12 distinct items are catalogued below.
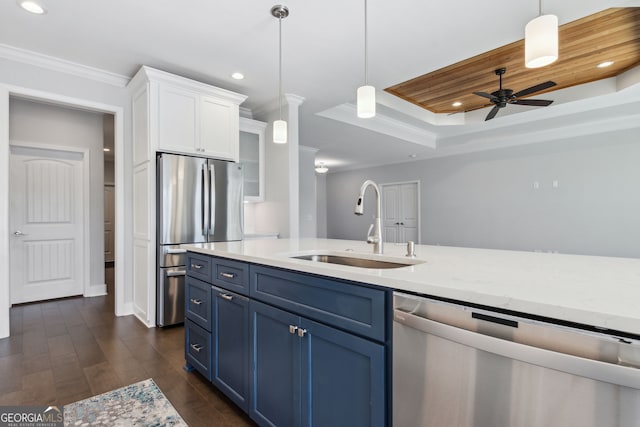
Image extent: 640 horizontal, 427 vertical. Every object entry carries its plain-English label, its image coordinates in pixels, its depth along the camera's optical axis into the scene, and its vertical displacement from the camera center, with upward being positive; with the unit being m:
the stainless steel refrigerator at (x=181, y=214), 3.15 +0.00
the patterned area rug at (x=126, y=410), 1.69 -1.09
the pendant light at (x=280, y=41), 2.38 +1.51
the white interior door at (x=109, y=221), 7.56 -0.15
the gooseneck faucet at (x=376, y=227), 1.79 -0.08
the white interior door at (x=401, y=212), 8.20 +0.01
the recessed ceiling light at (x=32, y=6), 2.31 +1.53
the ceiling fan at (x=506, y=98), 3.64 +1.32
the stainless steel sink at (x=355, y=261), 1.62 -0.27
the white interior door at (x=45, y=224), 3.96 -0.11
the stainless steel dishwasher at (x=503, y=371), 0.67 -0.39
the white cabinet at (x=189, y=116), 3.19 +1.06
